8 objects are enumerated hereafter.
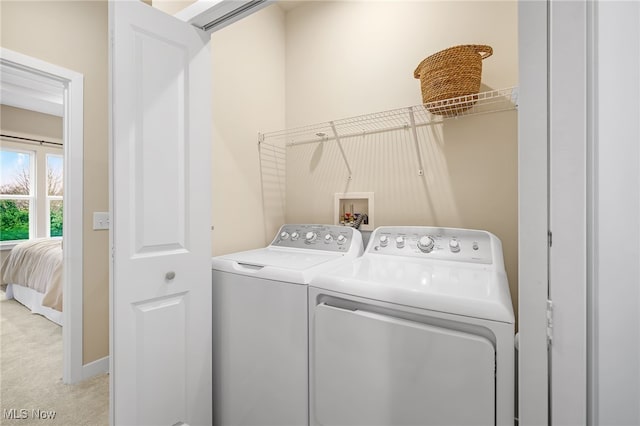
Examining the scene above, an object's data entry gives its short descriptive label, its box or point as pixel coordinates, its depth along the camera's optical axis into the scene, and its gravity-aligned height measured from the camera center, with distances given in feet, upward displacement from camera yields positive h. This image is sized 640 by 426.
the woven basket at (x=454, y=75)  4.78 +2.24
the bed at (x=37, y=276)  8.77 -2.20
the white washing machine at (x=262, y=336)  4.04 -1.82
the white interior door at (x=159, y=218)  3.70 -0.08
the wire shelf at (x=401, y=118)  5.12 +1.87
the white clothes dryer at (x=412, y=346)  2.81 -1.42
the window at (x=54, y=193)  15.14 +1.02
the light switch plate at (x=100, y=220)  6.73 -0.17
